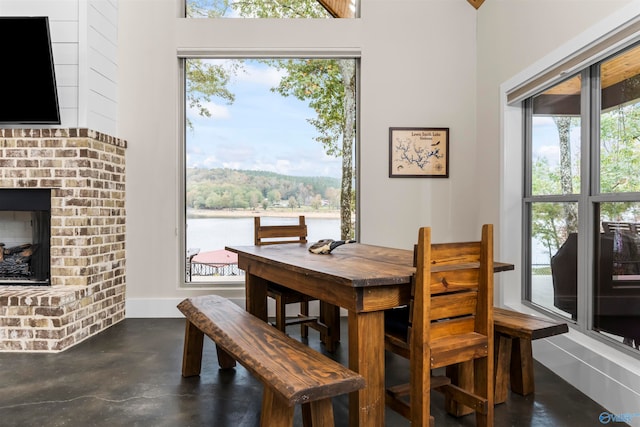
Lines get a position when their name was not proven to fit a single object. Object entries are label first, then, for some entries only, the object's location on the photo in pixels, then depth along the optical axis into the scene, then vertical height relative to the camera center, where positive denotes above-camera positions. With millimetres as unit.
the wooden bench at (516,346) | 2135 -787
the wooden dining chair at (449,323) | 1720 -510
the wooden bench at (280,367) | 1457 -619
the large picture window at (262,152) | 4188 +573
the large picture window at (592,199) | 2236 +51
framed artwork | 4020 +540
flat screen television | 3172 +1061
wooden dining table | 1758 -403
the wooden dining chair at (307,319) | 2984 -824
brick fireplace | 3061 -234
